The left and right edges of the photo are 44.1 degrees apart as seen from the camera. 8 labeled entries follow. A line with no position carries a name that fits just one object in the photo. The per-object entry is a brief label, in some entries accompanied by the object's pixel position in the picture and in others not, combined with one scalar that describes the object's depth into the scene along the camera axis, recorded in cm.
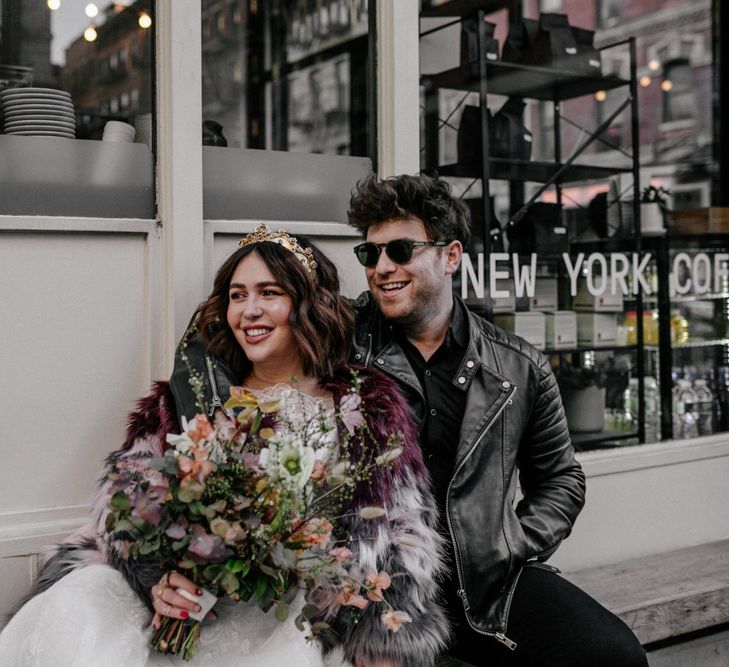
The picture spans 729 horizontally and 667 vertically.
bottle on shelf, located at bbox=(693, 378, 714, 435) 471
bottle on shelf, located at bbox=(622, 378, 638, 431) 442
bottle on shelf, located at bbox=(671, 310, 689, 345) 468
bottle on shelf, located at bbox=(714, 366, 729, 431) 478
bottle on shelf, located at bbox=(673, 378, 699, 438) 462
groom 282
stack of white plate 316
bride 220
